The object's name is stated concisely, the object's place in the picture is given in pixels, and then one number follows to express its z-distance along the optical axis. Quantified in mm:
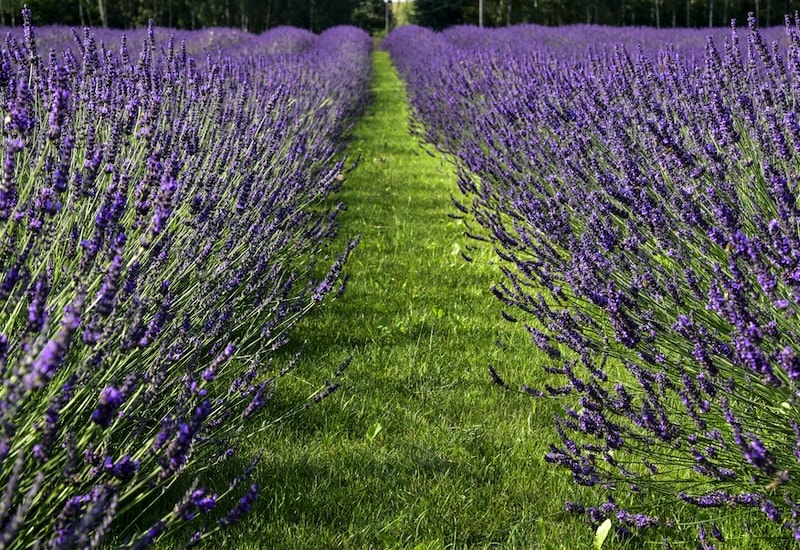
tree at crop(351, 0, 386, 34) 73188
